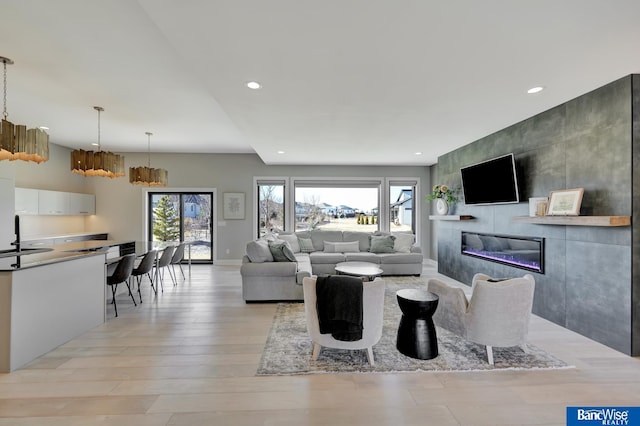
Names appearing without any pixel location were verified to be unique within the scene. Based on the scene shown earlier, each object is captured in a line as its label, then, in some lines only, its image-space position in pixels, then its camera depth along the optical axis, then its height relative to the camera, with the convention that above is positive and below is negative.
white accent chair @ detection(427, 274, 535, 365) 2.40 -0.87
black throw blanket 2.30 -0.78
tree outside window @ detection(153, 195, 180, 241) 7.12 -0.20
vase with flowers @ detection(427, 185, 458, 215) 5.51 +0.33
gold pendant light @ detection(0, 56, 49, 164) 2.72 +0.70
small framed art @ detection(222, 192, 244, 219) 7.08 +0.18
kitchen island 2.36 -0.87
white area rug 2.35 -1.30
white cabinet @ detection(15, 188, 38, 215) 5.10 +0.20
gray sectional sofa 4.15 -0.86
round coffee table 3.98 -0.85
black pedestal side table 2.47 -1.03
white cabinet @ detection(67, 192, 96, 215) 6.20 +0.19
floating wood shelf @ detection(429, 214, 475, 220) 4.97 -0.06
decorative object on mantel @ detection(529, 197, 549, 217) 3.32 +0.09
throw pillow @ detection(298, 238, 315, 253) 6.41 -0.74
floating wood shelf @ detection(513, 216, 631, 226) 2.51 -0.06
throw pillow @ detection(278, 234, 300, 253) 6.31 -0.63
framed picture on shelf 2.88 +0.13
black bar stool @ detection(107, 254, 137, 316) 3.58 -0.77
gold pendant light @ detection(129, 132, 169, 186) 4.95 +0.64
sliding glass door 7.12 -0.18
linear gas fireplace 3.58 -0.53
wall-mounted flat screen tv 3.85 +0.49
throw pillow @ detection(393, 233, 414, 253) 6.15 -0.67
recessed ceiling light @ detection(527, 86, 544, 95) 2.76 +1.25
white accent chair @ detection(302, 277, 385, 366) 2.34 -0.90
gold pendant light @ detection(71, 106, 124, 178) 4.00 +0.71
